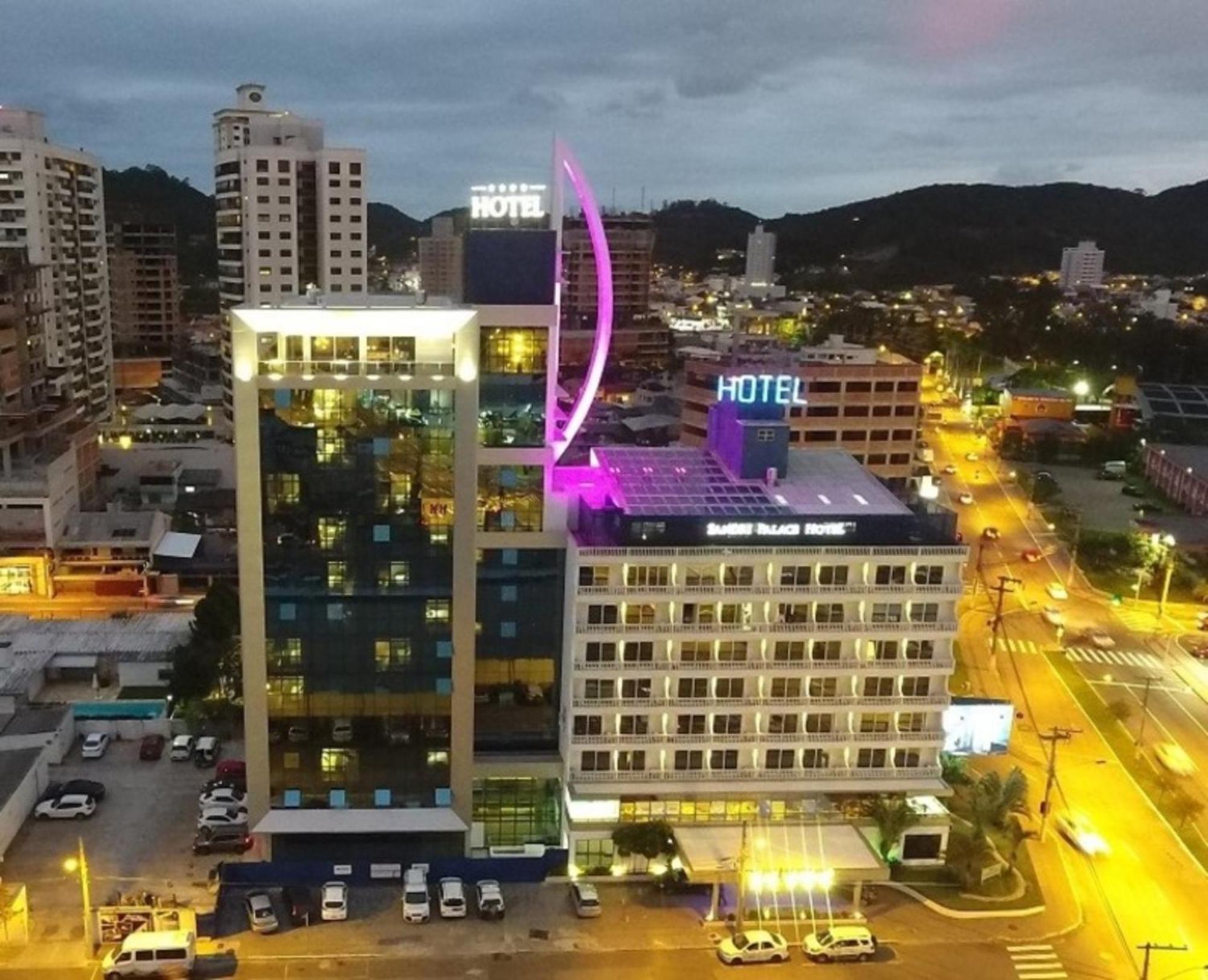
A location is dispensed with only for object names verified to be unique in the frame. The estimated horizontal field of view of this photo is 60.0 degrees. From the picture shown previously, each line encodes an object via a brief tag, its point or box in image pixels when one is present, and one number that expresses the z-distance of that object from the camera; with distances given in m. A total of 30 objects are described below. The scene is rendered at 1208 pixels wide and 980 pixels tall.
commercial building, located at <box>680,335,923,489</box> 122.75
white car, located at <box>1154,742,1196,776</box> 71.94
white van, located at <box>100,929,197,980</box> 48.09
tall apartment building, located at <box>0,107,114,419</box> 129.38
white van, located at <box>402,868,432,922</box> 53.25
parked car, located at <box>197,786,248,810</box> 61.81
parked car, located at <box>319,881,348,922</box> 52.97
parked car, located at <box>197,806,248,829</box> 60.22
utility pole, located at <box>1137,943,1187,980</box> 46.12
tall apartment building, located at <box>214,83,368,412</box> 129.00
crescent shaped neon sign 56.91
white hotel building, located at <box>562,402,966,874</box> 56.62
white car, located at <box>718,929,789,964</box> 51.28
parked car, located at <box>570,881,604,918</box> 54.34
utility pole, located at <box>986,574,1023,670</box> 91.06
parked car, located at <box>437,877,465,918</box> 53.78
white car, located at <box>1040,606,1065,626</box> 99.56
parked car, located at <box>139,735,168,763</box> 68.75
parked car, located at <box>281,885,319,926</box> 53.09
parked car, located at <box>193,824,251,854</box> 58.81
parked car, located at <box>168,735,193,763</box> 68.88
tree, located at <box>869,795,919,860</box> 57.44
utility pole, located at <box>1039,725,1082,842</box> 64.31
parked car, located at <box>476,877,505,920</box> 53.84
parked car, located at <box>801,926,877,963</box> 51.59
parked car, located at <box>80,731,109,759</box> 68.25
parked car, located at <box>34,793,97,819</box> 61.53
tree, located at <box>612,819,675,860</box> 56.06
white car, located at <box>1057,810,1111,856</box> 61.72
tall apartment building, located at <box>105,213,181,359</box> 196.12
